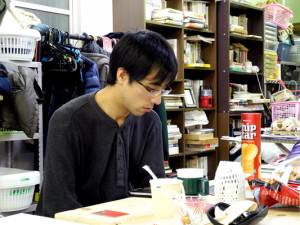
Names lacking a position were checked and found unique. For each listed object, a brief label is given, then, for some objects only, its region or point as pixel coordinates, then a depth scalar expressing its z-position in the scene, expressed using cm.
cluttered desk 104
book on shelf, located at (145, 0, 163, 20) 400
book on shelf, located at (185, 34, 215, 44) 438
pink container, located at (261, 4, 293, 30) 548
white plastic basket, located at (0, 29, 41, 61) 282
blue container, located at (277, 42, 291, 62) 598
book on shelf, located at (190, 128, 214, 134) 442
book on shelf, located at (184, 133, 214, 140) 439
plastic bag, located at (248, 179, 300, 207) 116
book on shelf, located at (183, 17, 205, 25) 421
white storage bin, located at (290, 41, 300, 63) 622
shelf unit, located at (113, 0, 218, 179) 397
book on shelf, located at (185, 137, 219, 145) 439
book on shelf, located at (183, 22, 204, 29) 423
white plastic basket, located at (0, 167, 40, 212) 275
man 153
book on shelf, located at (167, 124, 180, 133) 412
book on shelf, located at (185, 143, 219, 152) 445
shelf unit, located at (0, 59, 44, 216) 292
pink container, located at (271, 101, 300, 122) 387
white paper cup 108
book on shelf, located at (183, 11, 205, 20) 421
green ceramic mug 124
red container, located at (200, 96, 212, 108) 459
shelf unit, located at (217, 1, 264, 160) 461
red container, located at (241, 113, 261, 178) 148
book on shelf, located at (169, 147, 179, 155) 411
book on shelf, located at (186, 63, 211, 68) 433
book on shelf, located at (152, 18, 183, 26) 399
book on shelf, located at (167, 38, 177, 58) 421
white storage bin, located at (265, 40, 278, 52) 541
